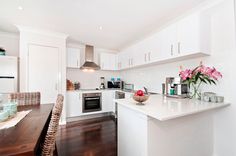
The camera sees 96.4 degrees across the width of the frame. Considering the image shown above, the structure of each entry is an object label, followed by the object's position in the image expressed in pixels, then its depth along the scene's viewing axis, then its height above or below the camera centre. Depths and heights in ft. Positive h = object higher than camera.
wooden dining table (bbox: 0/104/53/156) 1.96 -1.31
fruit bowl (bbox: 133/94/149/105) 4.09 -0.74
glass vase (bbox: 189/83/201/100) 5.66 -0.75
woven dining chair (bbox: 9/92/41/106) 5.69 -0.97
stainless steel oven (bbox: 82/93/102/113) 10.68 -2.34
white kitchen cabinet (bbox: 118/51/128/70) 11.50 +2.16
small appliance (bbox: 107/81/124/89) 13.37 -0.62
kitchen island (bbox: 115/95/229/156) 3.36 -1.88
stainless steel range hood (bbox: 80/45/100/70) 11.29 +2.32
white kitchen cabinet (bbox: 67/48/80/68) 10.91 +2.33
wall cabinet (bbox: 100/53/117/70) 12.76 +2.26
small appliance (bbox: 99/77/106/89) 13.02 -0.58
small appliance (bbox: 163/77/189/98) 6.13 -0.55
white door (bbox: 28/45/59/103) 8.48 +0.74
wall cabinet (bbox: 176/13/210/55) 5.00 +2.21
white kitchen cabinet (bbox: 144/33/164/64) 7.07 +2.21
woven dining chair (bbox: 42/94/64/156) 2.89 -1.52
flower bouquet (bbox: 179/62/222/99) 4.98 +0.17
